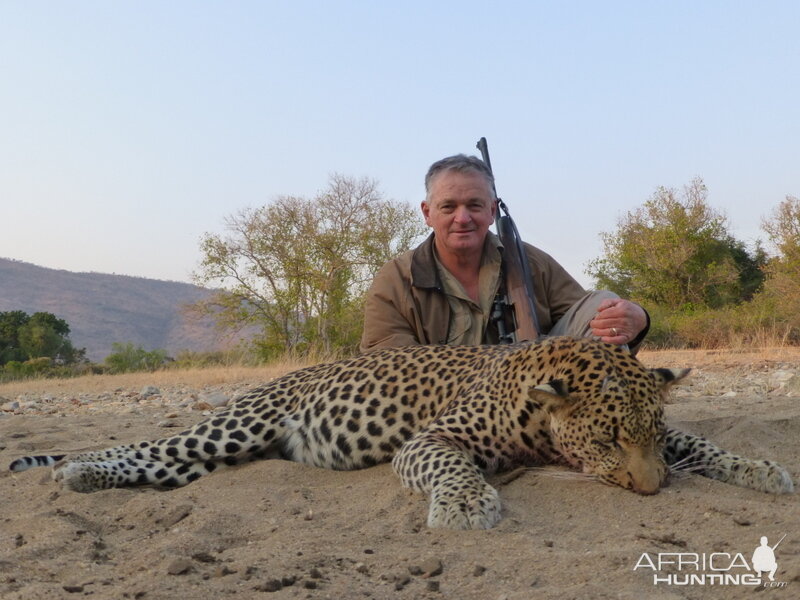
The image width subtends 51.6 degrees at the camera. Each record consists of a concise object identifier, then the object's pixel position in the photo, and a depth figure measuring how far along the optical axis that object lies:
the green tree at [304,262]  29.34
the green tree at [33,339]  29.52
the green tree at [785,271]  24.83
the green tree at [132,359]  25.39
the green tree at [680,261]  32.03
